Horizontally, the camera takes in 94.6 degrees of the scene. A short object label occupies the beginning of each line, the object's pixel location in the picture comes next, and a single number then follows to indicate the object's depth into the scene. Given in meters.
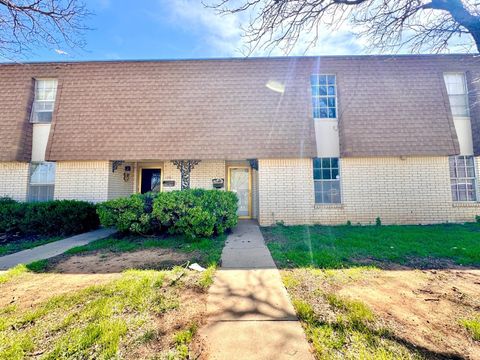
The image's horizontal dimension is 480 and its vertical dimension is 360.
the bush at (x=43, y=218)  7.37
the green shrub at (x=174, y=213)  6.37
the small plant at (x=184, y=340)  2.06
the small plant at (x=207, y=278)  3.46
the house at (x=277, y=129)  8.60
